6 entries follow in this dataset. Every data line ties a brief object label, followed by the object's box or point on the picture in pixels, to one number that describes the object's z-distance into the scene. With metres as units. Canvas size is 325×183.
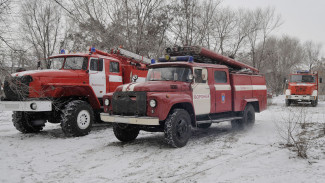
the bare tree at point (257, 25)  35.34
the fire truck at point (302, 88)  21.34
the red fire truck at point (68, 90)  8.14
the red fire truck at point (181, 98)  6.83
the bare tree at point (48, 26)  27.00
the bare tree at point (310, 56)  61.25
